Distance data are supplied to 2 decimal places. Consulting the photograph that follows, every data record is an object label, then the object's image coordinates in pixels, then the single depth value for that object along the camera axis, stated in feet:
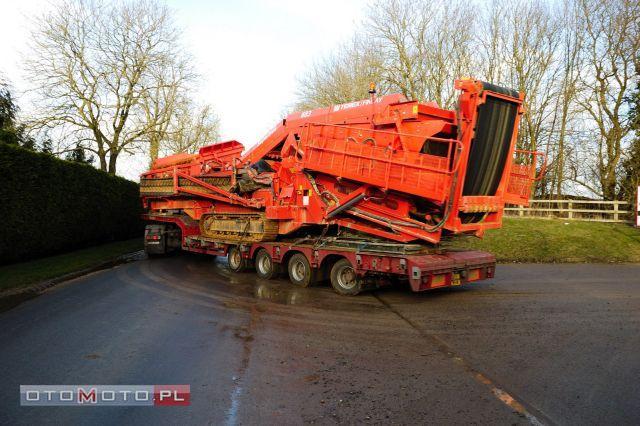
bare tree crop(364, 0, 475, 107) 91.66
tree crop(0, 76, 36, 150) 55.31
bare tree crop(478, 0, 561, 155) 90.68
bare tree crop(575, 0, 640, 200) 80.79
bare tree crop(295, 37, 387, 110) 95.71
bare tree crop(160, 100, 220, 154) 99.55
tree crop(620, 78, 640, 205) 67.26
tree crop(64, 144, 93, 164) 79.66
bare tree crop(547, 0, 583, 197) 88.84
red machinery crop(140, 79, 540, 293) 24.35
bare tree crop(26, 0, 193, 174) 78.74
